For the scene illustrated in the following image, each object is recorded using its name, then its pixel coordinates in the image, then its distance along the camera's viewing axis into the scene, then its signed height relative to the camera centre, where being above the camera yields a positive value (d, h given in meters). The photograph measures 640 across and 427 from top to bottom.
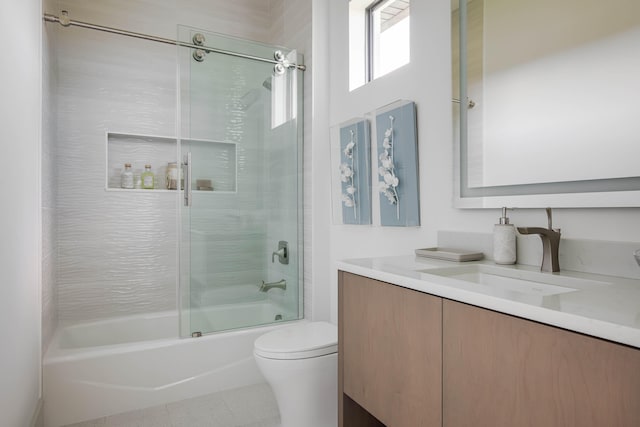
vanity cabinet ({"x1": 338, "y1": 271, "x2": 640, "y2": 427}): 0.64 -0.34
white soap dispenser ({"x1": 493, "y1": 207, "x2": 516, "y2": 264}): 1.23 -0.11
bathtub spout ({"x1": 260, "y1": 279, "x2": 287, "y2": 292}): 2.49 -0.49
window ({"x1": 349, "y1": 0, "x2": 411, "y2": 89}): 2.13 +1.02
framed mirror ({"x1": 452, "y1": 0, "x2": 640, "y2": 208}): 1.01 +0.35
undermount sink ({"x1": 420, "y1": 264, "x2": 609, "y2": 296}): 1.01 -0.20
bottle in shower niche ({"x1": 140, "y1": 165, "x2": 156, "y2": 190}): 2.77 +0.25
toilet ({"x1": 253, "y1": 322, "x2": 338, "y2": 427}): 1.63 -0.72
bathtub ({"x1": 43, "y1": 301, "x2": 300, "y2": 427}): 1.86 -0.85
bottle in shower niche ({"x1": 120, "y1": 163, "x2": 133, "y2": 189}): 2.71 +0.26
